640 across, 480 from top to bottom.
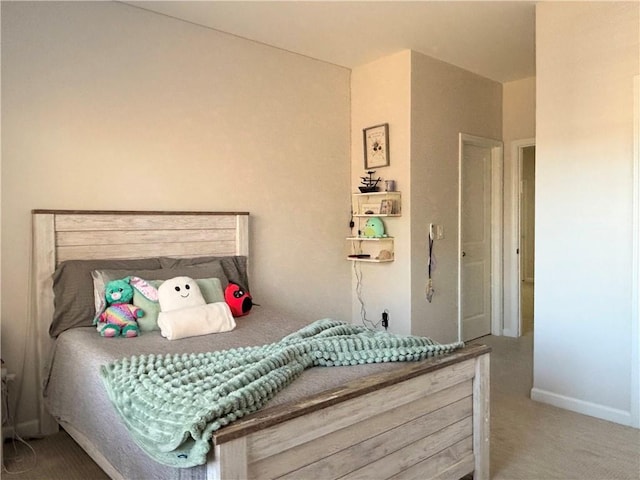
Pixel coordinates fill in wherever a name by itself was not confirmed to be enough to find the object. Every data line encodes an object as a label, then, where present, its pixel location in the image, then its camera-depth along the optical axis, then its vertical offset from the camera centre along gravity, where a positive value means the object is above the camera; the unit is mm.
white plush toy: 2433 -447
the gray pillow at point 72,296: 2624 -373
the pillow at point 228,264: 3125 -243
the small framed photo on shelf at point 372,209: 4168 +153
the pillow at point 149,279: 2596 -306
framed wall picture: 4156 +699
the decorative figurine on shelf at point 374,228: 4148 -18
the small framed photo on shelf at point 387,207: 4070 +159
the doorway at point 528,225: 8188 -3
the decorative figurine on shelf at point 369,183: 4207 +376
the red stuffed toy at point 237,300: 2965 -454
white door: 4730 -157
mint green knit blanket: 1392 -526
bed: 1497 -659
